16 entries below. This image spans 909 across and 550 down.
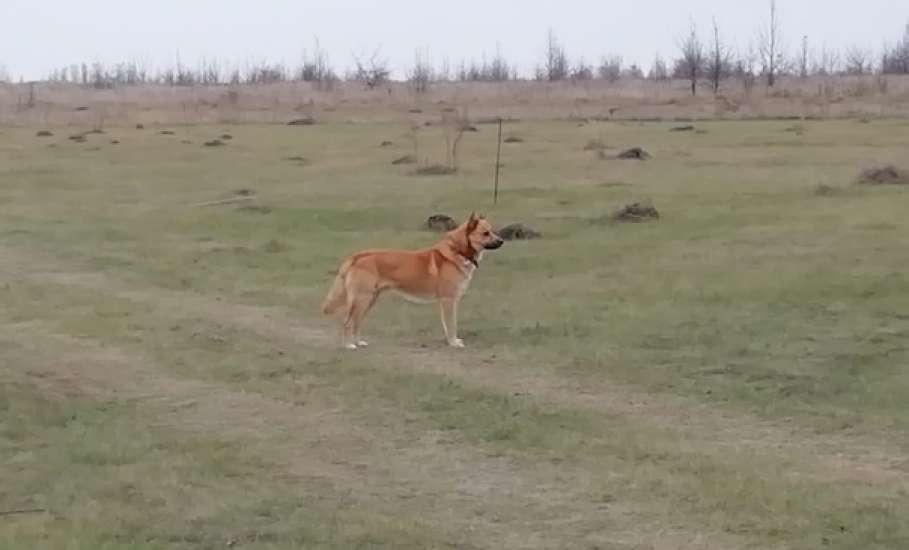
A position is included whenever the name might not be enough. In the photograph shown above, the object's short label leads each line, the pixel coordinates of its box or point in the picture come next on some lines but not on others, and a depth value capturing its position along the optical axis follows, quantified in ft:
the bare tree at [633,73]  281.33
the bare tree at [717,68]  219.41
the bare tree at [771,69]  227.26
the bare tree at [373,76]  263.51
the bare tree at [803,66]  259.60
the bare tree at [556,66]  288.92
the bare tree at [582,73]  279.90
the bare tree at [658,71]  277.95
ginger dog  36.68
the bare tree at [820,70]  263.10
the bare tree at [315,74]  278.56
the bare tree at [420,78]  235.36
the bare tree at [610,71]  283.38
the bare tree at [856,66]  266.98
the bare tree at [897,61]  264.72
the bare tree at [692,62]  229.74
